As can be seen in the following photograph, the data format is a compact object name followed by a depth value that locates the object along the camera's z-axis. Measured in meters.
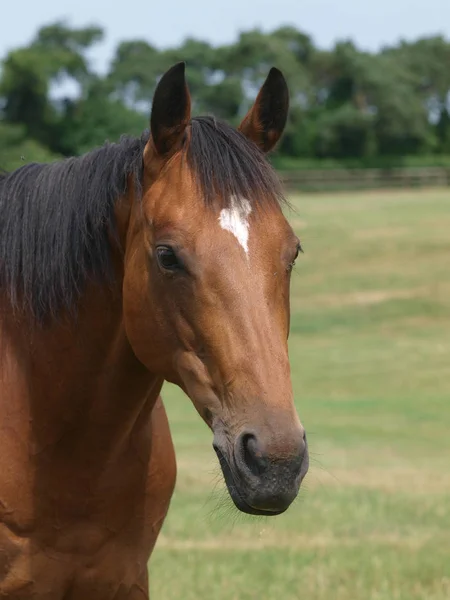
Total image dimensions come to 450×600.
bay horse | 5.51
